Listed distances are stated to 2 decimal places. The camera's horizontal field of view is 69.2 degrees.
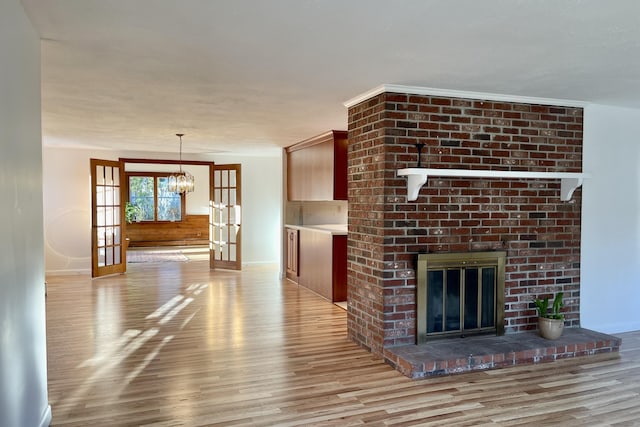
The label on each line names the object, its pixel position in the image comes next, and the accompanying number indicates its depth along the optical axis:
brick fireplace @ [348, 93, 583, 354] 3.84
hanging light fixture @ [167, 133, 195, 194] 8.03
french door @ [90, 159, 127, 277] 7.73
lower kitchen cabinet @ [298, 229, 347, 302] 6.07
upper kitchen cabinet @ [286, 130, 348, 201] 6.11
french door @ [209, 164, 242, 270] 8.86
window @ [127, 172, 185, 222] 12.63
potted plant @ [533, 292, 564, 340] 4.00
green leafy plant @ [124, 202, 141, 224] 12.36
